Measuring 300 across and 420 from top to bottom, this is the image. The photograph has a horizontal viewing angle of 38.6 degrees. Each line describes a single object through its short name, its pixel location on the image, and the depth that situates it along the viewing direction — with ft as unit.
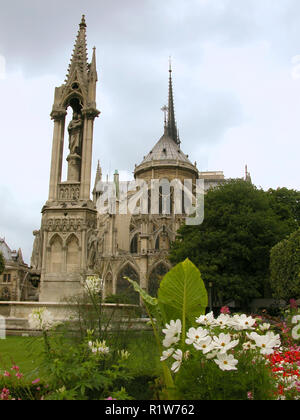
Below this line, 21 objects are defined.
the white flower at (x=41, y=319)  15.45
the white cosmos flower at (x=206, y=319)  14.10
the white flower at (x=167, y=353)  12.86
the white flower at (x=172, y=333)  13.15
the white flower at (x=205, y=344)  11.78
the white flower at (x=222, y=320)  14.08
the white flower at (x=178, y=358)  12.36
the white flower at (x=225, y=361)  11.50
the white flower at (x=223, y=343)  11.67
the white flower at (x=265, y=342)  12.39
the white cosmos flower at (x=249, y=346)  13.28
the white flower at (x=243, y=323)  13.87
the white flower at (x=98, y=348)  14.62
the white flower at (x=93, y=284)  19.08
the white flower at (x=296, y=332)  13.73
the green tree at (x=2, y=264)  120.82
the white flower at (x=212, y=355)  11.91
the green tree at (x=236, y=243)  89.51
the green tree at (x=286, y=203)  114.73
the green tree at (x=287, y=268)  69.97
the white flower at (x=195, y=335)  12.20
